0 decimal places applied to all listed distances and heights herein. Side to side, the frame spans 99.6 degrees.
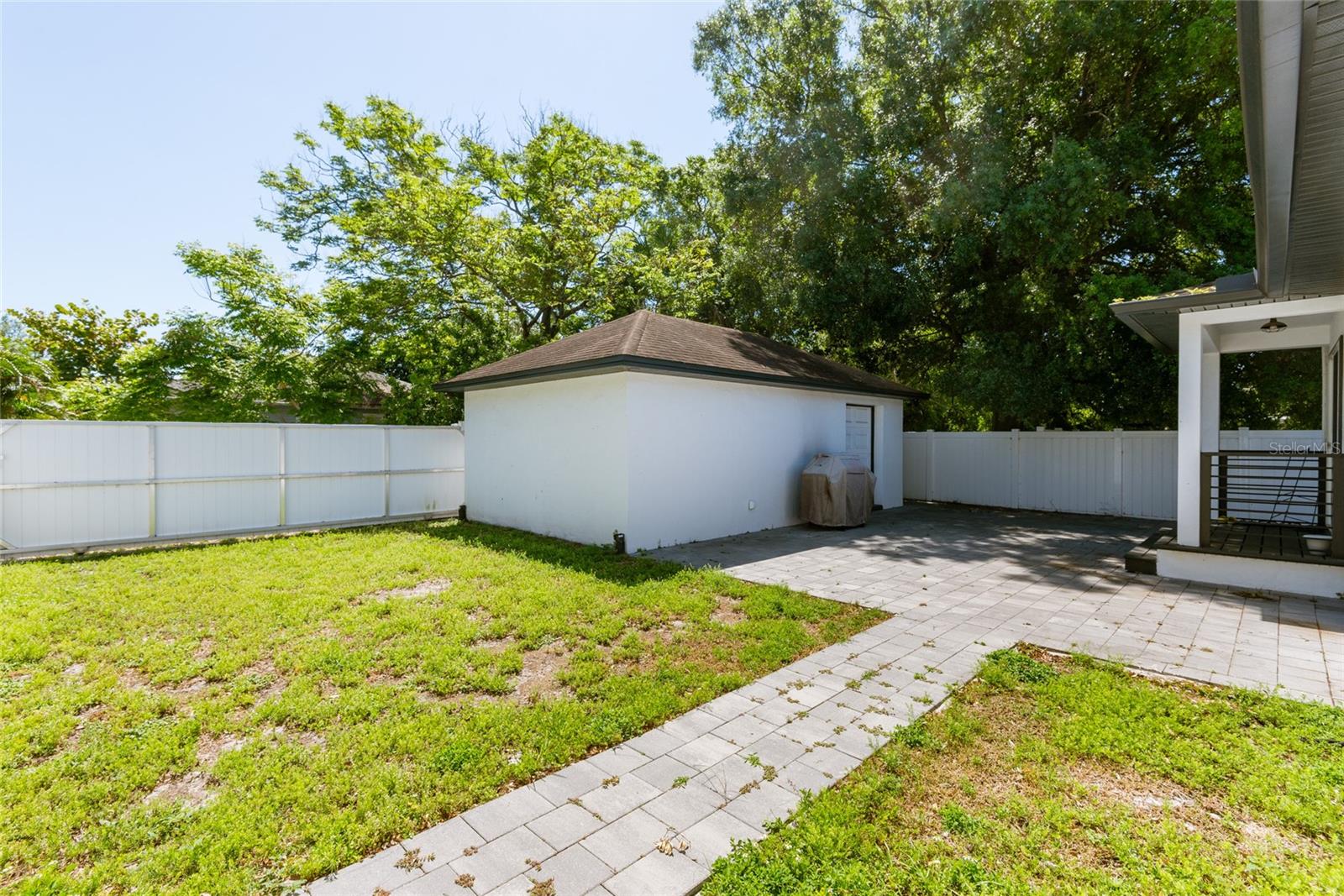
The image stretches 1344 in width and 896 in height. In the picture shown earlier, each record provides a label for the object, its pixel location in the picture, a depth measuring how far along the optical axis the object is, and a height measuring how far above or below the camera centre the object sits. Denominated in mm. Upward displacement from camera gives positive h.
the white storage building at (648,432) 7660 +212
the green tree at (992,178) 9953 +5449
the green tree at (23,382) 11531 +1208
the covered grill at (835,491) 9414 -753
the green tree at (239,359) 12477 +1918
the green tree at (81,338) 17516 +3243
